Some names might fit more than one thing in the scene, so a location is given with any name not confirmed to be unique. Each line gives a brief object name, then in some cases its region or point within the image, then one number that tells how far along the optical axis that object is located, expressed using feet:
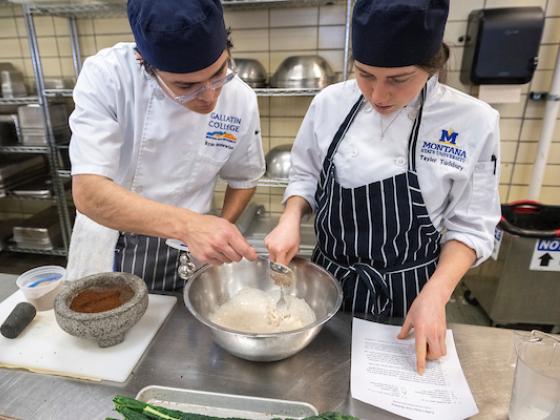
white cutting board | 2.61
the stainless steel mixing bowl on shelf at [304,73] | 6.91
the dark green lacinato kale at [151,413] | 2.09
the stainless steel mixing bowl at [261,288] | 2.49
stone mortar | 2.59
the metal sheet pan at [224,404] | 2.31
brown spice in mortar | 2.80
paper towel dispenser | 6.62
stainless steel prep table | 2.39
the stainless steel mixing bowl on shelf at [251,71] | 7.01
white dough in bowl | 2.98
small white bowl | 3.19
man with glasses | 2.87
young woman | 2.78
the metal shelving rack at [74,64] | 7.06
